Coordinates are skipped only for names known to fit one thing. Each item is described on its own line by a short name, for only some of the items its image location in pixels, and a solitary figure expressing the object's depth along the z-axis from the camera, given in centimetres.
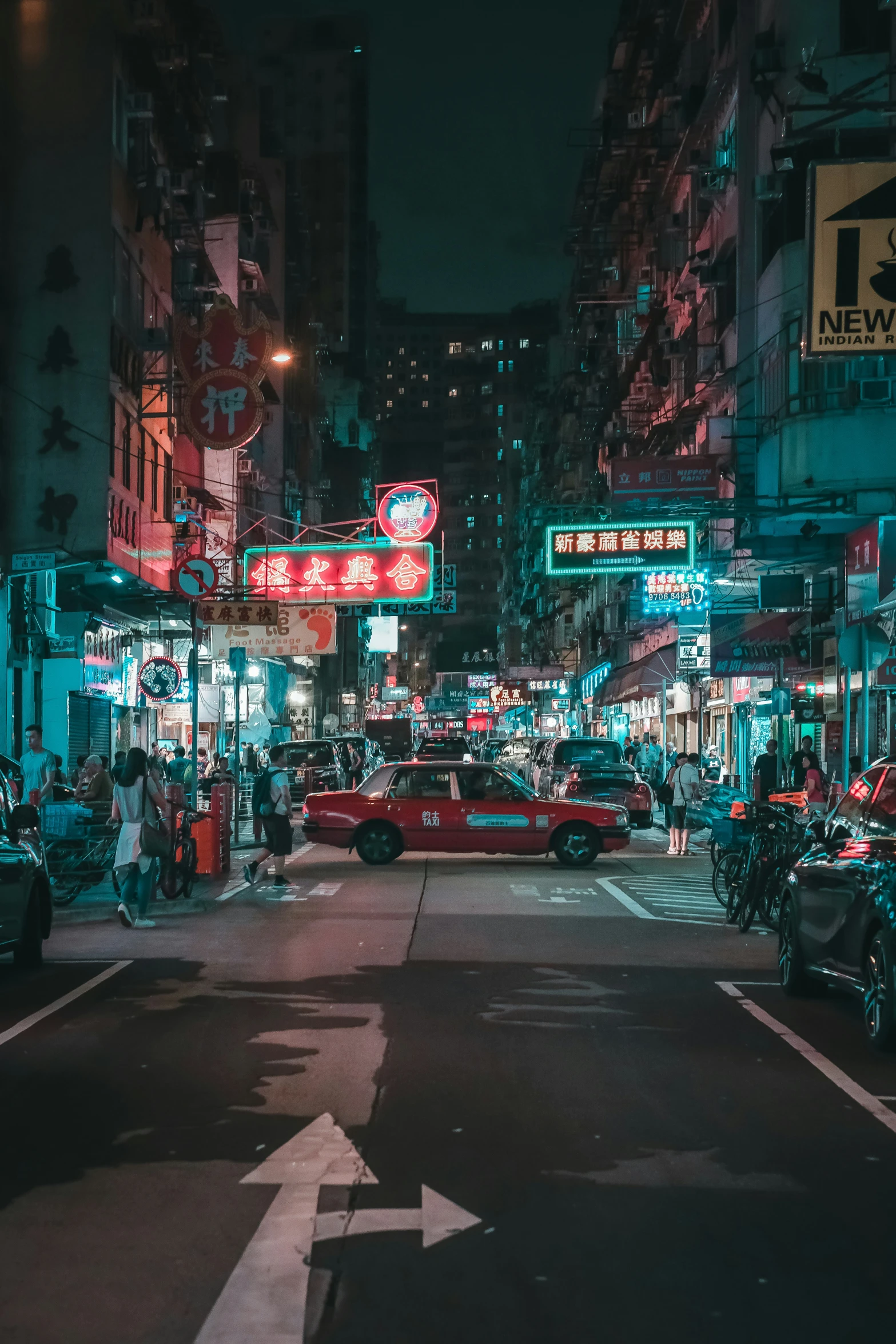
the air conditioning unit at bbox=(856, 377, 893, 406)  2769
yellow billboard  1421
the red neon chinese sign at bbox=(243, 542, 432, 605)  3375
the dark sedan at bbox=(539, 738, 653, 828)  2852
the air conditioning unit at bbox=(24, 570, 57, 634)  2856
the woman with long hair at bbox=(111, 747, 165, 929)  1477
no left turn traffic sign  2948
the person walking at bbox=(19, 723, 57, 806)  1933
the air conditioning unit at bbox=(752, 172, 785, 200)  2969
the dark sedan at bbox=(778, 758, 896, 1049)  859
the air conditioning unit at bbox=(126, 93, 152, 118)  3203
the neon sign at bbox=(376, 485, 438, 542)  3428
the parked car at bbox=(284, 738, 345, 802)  3828
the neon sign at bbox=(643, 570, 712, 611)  3559
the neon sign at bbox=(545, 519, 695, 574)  3061
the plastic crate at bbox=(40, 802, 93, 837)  1720
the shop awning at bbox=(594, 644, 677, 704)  4347
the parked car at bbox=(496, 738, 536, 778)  5112
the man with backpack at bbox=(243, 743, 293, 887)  1969
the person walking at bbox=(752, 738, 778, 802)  2823
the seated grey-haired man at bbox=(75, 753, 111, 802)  2059
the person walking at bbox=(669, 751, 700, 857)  2500
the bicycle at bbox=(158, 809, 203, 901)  1717
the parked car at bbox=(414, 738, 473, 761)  4706
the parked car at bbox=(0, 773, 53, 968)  1127
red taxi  2227
